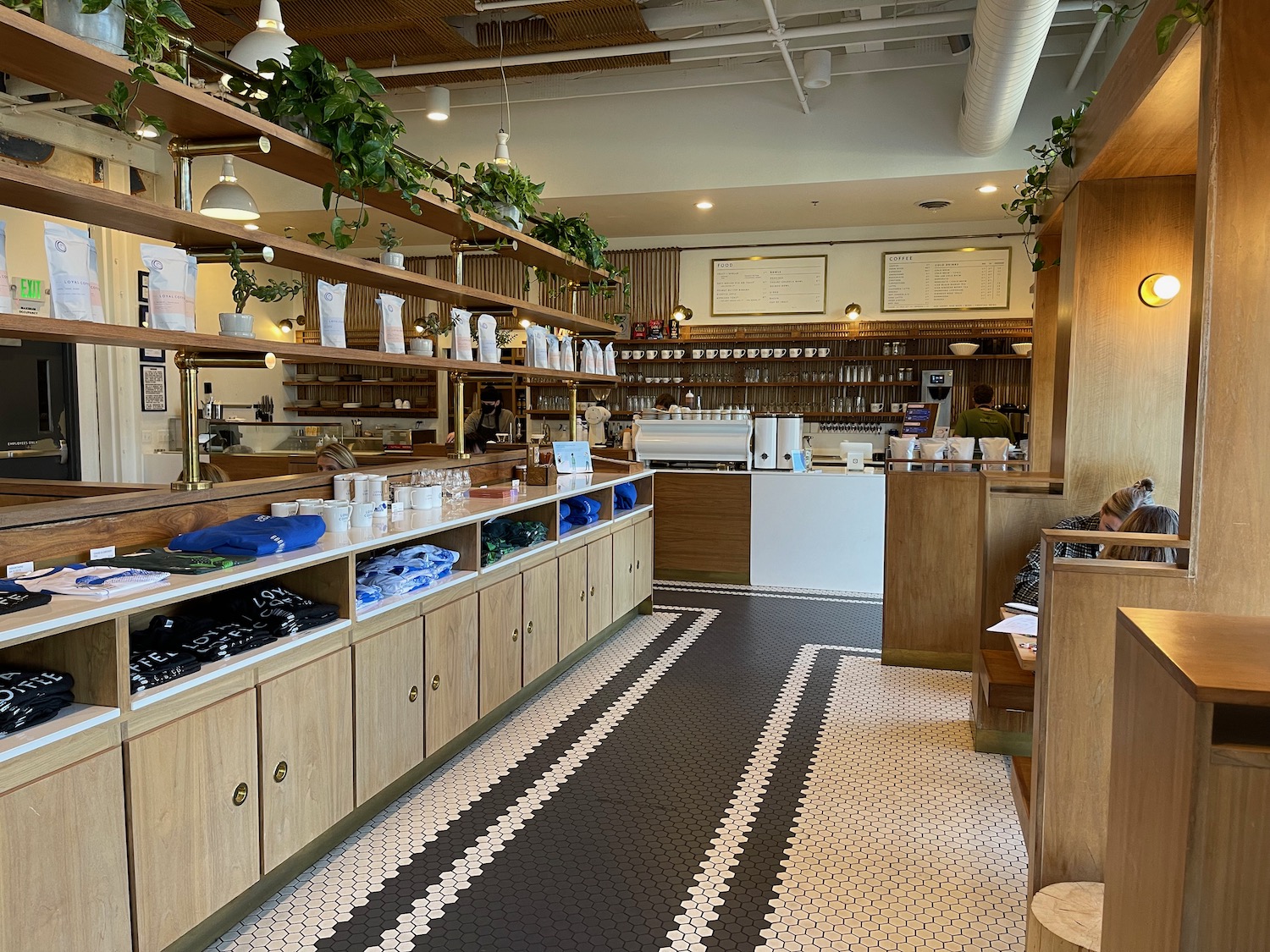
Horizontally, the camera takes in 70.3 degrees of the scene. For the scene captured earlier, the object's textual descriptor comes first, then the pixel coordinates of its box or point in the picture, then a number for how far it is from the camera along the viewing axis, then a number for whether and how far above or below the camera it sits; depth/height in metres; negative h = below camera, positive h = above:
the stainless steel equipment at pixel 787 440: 7.36 -0.24
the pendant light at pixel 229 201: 5.81 +1.31
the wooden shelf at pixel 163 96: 2.33 +0.93
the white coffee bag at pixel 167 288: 2.76 +0.35
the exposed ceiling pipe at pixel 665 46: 6.26 +2.72
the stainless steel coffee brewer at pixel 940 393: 9.91 +0.22
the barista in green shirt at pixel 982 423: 8.20 -0.09
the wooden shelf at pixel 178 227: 2.40 +0.58
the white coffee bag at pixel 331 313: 3.58 +0.37
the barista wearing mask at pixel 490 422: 9.88 -0.17
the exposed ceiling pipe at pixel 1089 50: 6.07 +2.60
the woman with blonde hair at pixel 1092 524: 3.68 -0.50
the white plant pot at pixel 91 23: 2.41 +1.03
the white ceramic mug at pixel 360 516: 3.42 -0.42
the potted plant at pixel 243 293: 3.17 +0.49
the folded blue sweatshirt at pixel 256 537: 2.68 -0.40
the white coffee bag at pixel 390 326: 4.01 +0.36
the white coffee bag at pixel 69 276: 2.37 +0.34
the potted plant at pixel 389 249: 4.25 +0.77
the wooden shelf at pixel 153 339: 2.29 +0.19
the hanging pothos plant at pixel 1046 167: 4.30 +1.32
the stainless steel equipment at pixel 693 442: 7.44 -0.27
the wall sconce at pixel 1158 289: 4.12 +0.58
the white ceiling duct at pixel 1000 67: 4.72 +2.13
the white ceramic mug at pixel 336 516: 3.25 -0.40
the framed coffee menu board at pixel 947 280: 9.98 +1.48
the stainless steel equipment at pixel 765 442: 7.39 -0.26
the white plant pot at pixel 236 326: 3.16 +0.28
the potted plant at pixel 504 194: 5.00 +1.22
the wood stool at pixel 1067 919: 2.20 -1.29
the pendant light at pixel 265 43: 3.70 +1.49
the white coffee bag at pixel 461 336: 4.71 +0.37
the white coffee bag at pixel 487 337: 4.97 +0.39
